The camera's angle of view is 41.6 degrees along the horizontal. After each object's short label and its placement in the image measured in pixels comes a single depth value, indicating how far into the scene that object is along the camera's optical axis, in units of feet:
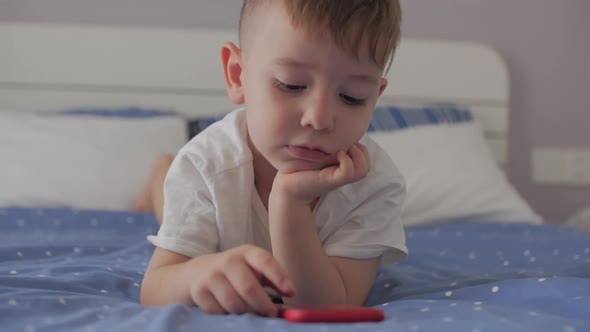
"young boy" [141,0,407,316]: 3.11
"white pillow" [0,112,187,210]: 6.28
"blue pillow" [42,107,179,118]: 7.31
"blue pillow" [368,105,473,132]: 7.32
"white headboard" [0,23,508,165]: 7.90
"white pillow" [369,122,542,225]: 6.64
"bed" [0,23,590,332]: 2.98
